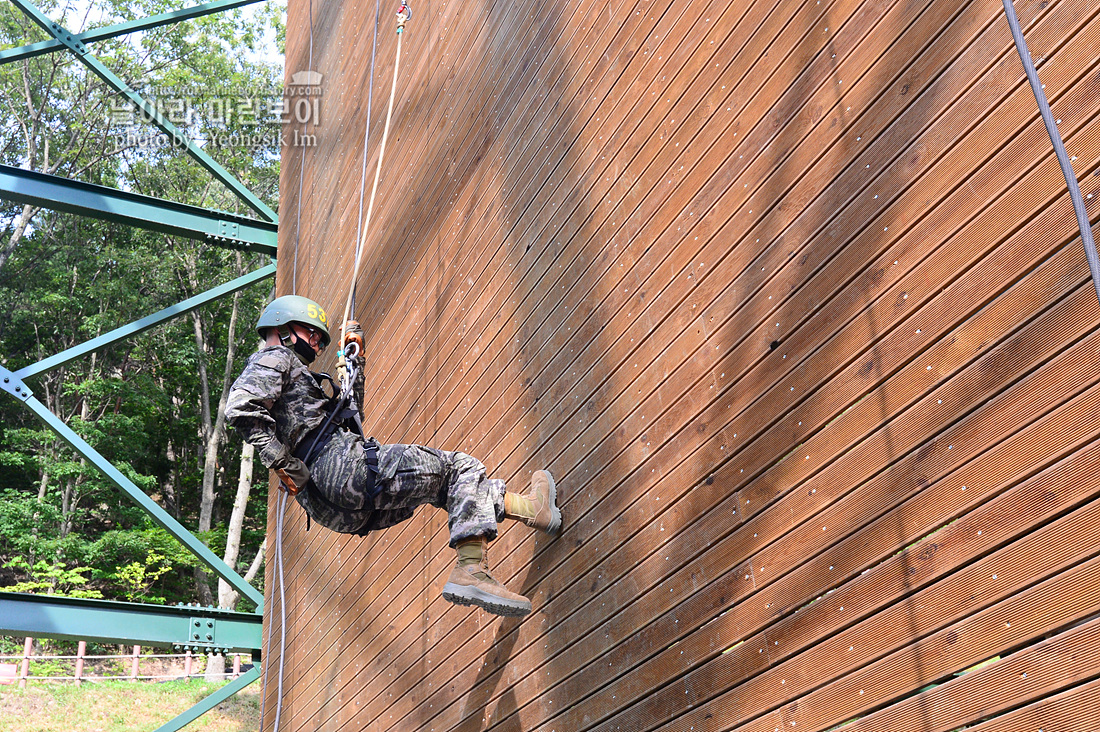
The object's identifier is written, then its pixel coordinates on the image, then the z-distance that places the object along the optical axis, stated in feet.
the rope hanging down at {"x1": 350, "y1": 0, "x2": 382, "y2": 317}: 24.14
